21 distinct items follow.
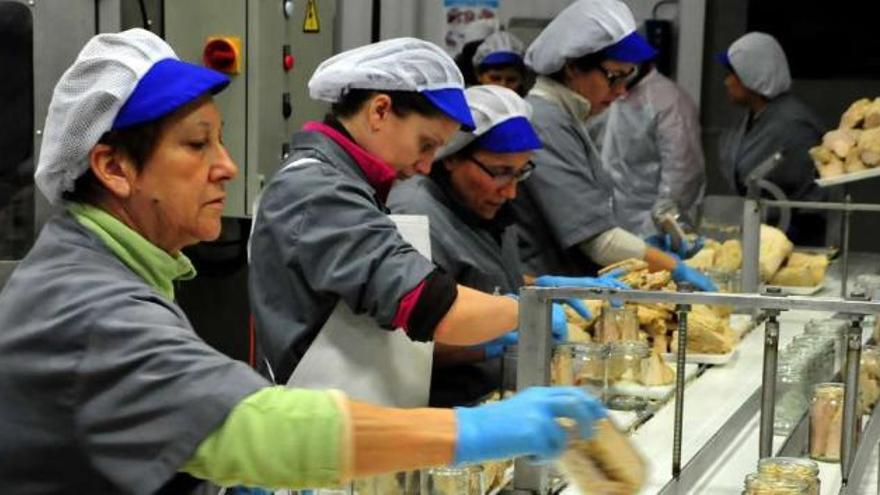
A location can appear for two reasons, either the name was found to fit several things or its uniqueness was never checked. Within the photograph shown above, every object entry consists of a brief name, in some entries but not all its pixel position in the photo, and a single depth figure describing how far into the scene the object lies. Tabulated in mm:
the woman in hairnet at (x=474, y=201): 2514
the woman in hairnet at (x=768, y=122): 5020
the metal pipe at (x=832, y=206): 3334
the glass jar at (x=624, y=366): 2338
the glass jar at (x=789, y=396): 2246
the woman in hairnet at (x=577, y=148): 3176
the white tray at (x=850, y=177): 3197
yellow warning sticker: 4332
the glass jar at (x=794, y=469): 1740
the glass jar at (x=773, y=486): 1704
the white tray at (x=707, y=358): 2764
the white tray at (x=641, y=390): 2375
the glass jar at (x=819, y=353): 2408
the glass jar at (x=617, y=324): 2570
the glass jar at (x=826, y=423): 2096
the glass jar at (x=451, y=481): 1655
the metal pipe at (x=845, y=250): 3564
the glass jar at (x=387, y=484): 1604
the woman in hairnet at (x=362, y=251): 2080
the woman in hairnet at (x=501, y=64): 4820
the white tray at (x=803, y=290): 3666
